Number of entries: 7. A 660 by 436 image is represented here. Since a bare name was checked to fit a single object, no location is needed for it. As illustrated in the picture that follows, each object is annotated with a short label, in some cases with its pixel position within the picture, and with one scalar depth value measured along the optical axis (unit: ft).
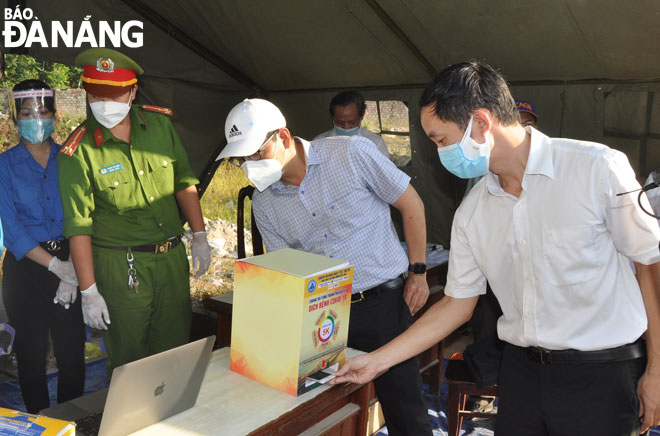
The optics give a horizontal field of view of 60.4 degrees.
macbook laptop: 4.04
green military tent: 10.21
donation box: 4.82
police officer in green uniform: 7.68
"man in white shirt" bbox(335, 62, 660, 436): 4.43
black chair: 10.02
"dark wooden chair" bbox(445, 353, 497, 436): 8.39
